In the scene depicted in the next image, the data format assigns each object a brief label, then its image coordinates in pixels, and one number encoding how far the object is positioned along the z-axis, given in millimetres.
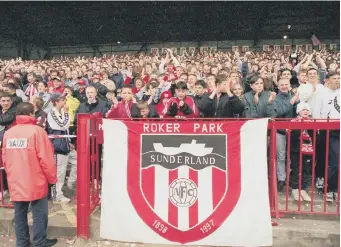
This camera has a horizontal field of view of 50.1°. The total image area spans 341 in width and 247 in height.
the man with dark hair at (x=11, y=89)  5856
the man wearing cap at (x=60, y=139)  5055
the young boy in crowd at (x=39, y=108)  5242
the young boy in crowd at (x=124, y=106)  5359
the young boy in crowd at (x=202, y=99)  5137
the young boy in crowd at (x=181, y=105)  5109
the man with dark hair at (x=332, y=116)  4645
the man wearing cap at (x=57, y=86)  7752
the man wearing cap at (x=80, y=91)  7688
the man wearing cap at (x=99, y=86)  8234
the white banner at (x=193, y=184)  3842
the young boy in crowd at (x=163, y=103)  5527
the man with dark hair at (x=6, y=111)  5109
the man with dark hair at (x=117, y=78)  9852
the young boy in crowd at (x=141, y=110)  5238
